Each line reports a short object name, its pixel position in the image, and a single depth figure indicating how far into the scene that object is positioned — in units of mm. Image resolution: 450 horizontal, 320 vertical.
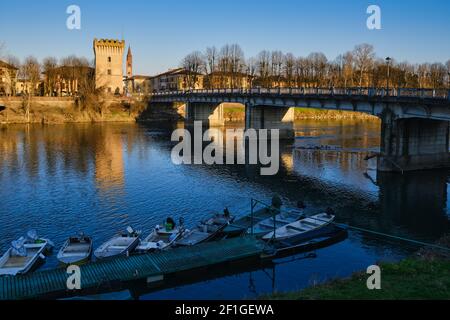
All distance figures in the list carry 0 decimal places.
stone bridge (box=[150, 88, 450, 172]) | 48219
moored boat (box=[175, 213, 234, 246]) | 29391
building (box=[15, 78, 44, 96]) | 153412
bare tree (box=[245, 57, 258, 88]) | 159700
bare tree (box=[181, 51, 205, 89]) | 169375
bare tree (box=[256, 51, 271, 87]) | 159312
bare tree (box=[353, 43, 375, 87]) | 134875
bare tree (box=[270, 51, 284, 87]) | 160625
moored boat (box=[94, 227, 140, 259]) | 27078
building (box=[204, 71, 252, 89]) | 157750
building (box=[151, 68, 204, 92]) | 171625
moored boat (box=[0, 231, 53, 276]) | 24911
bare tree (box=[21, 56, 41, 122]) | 146000
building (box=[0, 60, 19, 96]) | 136250
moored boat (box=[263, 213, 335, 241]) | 30000
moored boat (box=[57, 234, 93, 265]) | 26181
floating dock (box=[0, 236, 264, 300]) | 21812
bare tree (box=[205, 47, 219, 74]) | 161375
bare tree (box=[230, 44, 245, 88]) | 159000
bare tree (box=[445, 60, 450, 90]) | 154450
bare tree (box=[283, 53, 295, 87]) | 156375
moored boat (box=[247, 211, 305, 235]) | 31453
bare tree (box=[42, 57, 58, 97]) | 153125
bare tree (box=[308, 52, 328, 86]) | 152750
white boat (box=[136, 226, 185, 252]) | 27980
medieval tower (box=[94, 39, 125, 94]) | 169500
